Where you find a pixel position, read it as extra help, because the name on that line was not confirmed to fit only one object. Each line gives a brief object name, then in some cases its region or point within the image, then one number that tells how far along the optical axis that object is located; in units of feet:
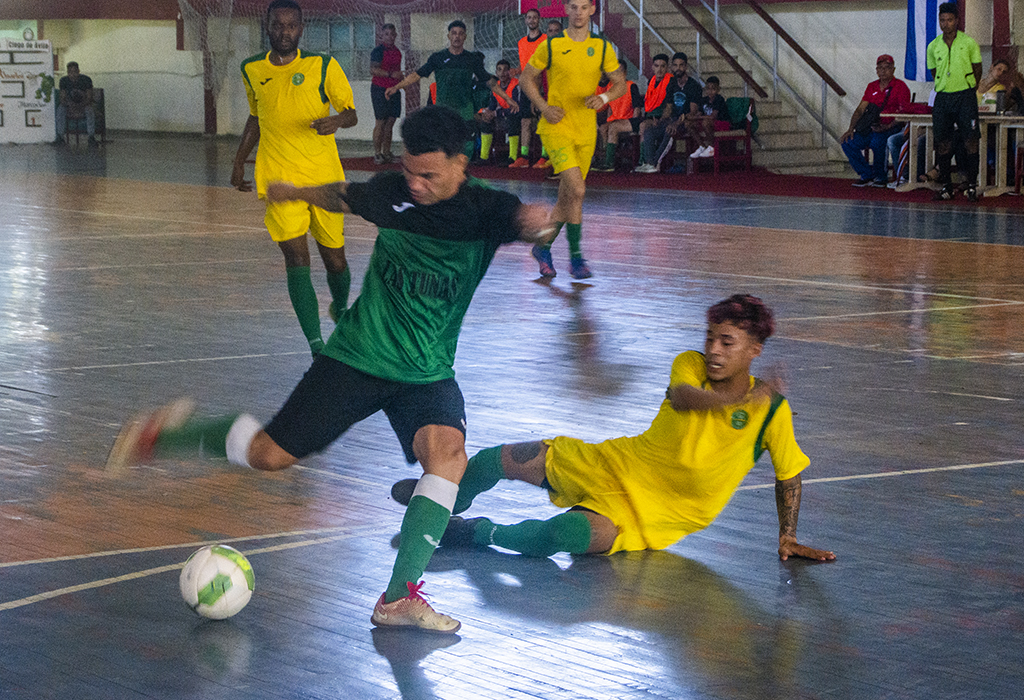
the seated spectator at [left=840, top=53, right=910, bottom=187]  70.18
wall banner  116.98
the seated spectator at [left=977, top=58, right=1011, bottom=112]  63.53
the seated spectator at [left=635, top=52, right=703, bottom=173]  79.00
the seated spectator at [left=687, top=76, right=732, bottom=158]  78.95
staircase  82.69
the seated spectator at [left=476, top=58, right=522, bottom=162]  86.48
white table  61.67
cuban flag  70.79
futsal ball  14.03
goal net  107.45
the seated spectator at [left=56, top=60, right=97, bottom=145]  121.08
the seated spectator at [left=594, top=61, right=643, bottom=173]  81.61
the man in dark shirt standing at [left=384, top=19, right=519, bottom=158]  78.02
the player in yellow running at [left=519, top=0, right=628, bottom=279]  39.60
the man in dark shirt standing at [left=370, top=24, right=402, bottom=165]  92.48
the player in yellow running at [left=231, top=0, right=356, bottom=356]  28.35
